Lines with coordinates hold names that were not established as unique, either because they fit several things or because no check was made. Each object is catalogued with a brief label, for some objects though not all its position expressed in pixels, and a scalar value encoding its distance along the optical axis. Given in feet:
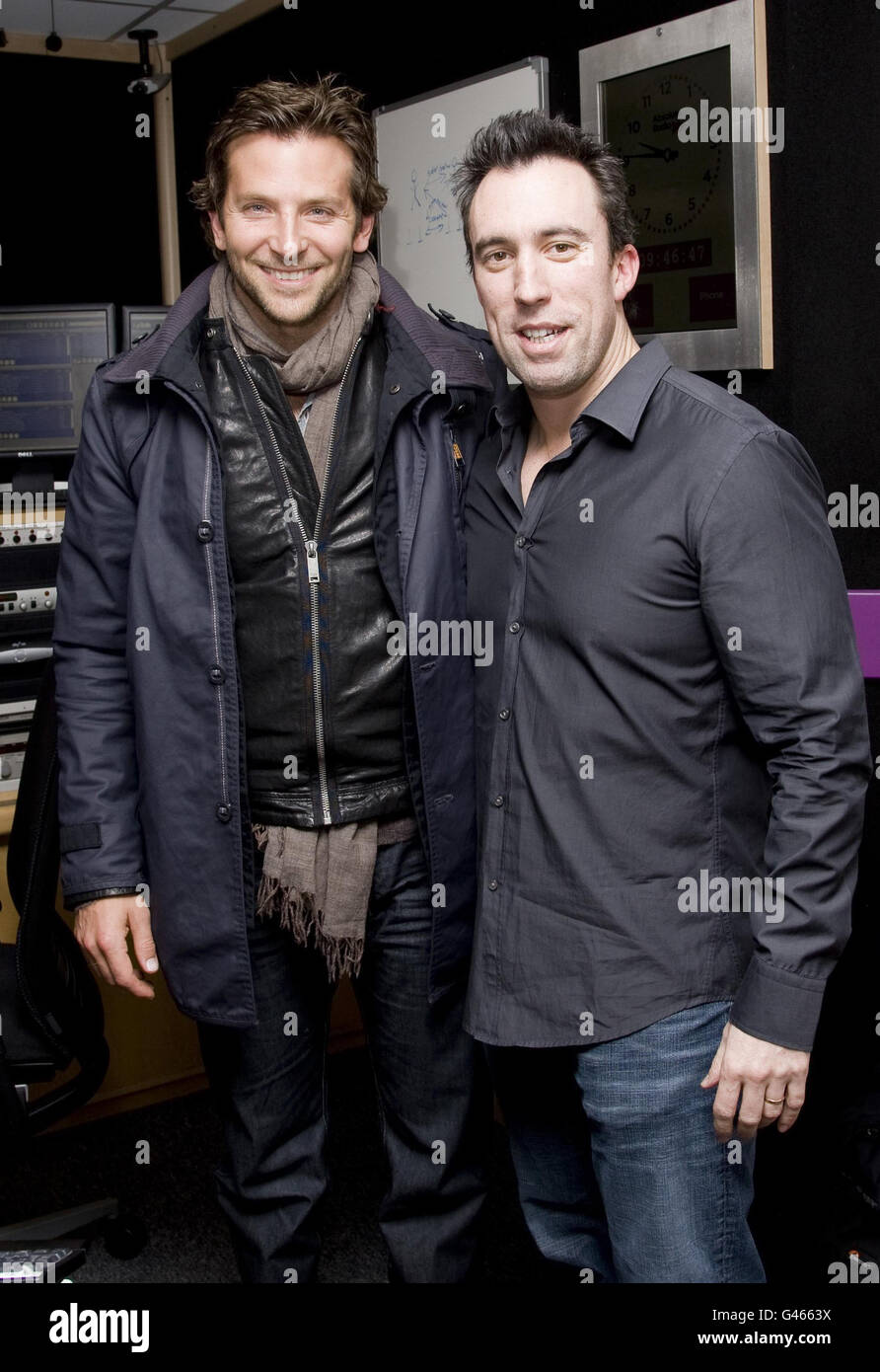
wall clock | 7.16
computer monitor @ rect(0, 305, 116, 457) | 10.25
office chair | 6.66
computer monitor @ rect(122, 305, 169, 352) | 10.29
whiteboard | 9.43
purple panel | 6.79
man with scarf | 5.52
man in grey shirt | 4.39
